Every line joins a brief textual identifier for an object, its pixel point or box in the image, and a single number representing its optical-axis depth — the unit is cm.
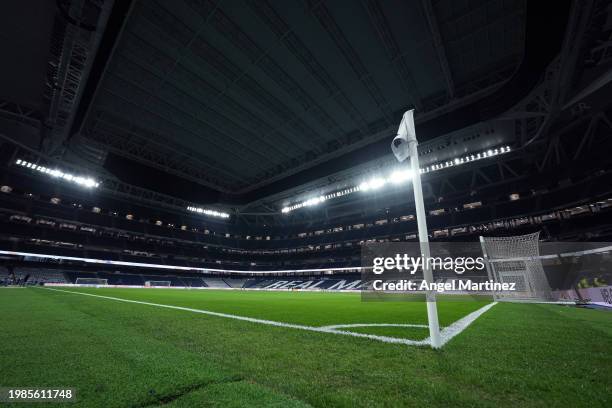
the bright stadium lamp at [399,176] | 3443
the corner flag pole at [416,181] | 298
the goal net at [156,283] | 4230
